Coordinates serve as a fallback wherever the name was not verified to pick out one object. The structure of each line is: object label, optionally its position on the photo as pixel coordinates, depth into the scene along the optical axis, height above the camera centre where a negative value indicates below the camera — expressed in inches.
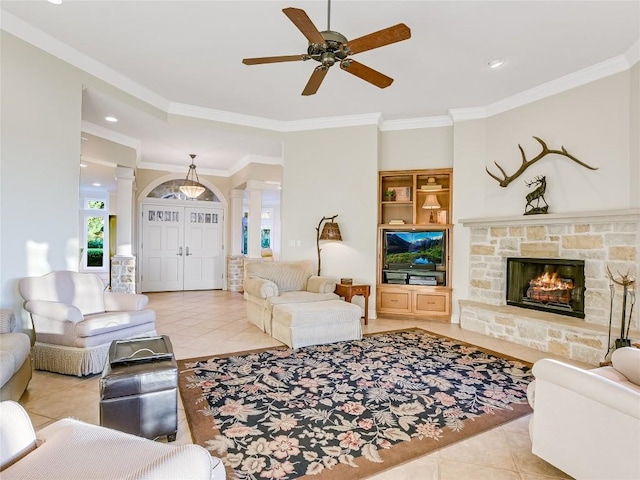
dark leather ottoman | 72.1 -35.5
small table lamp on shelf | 206.4 +21.2
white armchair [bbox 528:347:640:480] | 55.6 -33.3
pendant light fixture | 281.4 +40.1
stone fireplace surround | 135.6 -14.4
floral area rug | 74.7 -49.2
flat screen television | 207.2 -7.7
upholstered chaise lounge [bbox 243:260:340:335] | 170.4 -28.1
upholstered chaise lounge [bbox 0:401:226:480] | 37.1 -26.9
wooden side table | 186.6 -31.3
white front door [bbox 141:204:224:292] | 308.2 -13.1
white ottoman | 147.9 -39.9
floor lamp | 201.5 +2.5
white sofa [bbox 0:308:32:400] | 82.6 -32.9
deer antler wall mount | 155.7 +38.2
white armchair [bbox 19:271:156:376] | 113.0 -32.5
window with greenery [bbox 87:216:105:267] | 493.0 -9.5
